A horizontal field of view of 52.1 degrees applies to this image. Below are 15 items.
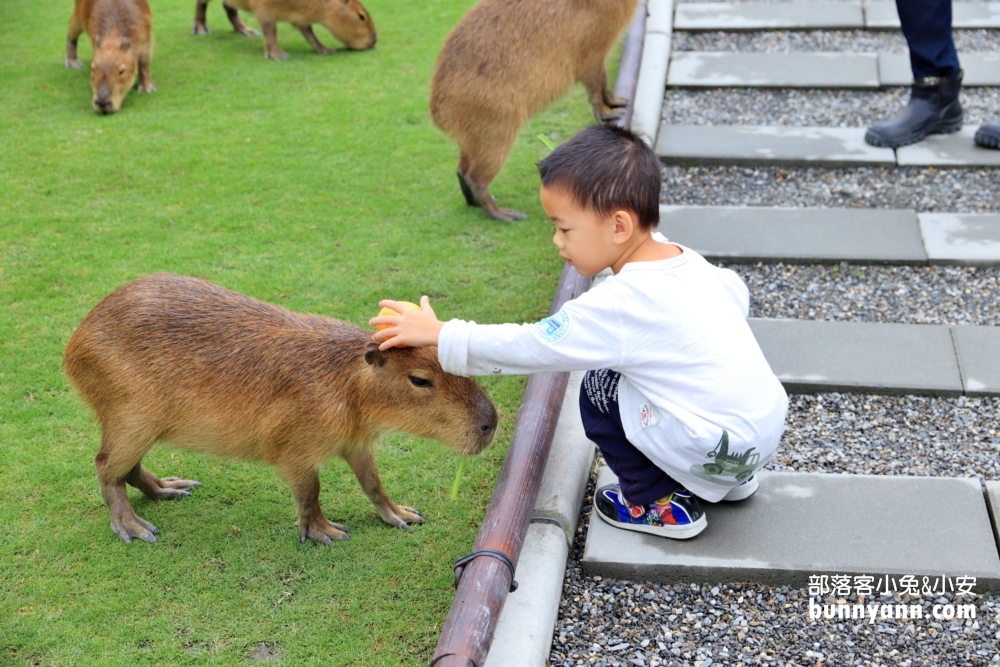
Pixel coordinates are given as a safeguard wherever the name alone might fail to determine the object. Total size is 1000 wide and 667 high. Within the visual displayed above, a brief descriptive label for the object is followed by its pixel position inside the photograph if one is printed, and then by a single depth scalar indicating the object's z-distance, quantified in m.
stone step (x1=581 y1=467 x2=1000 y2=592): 2.89
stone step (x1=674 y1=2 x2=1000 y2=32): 7.44
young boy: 2.66
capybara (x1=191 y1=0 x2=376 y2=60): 7.46
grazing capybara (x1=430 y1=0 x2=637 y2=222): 5.09
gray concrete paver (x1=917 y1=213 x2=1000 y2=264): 4.63
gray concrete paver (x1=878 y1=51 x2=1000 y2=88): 6.48
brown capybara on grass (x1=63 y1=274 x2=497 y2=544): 2.91
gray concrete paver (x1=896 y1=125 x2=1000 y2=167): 5.53
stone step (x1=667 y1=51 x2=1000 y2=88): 6.62
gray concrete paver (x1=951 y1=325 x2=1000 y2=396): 3.73
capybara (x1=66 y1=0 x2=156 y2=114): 6.45
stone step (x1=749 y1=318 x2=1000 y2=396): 3.78
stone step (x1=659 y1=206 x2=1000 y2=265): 4.70
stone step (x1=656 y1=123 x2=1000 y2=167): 5.61
